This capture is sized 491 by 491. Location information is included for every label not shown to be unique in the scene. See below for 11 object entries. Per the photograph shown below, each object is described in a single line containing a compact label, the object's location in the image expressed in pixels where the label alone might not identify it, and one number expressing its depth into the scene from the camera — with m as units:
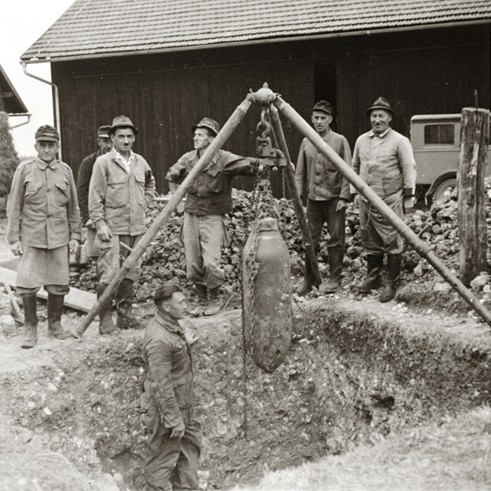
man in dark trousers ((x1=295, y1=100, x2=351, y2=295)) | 7.55
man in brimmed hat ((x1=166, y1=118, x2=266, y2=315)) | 7.41
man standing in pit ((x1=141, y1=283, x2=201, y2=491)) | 6.02
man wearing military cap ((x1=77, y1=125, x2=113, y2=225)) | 8.99
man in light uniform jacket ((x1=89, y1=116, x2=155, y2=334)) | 7.07
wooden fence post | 7.05
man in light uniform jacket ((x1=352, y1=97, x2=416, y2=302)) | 7.26
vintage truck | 13.05
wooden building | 13.65
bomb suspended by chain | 6.36
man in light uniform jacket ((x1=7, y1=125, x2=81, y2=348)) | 6.77
